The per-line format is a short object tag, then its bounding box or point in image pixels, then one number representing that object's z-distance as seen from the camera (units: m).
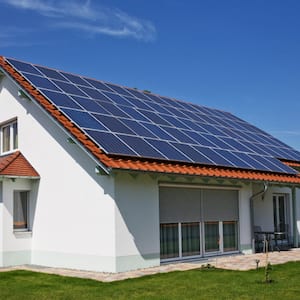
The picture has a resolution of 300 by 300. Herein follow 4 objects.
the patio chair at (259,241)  18.92
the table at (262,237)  18.62
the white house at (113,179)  13.83
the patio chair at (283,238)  20.42
